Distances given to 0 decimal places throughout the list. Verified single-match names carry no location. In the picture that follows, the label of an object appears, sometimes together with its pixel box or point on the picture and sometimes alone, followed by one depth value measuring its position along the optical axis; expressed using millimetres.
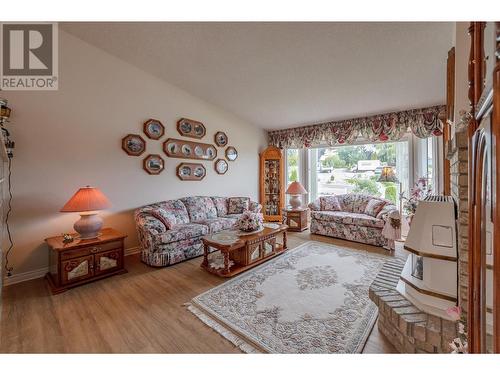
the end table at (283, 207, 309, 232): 4754
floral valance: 3664
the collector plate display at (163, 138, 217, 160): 3895
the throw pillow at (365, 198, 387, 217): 3967
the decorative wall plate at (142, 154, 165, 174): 3604
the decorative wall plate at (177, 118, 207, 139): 4043
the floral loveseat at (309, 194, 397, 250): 3691
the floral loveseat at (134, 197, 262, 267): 2924
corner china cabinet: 5660
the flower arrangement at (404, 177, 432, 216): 3470
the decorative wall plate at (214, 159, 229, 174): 4703
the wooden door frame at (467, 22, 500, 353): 895
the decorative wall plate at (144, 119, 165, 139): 3590
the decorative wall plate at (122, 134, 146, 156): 3377
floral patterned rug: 1582
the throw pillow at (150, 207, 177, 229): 3154
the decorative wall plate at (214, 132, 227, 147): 4666
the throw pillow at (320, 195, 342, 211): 4578
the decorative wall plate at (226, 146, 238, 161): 4895
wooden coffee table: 2625
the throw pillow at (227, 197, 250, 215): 4523
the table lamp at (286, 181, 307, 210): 4715
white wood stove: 1451
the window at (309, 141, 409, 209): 4355
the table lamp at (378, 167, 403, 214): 3869
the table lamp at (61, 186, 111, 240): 2512
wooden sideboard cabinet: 2338
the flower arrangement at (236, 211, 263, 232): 3051
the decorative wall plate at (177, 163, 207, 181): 4074
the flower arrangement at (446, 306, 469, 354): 1113
